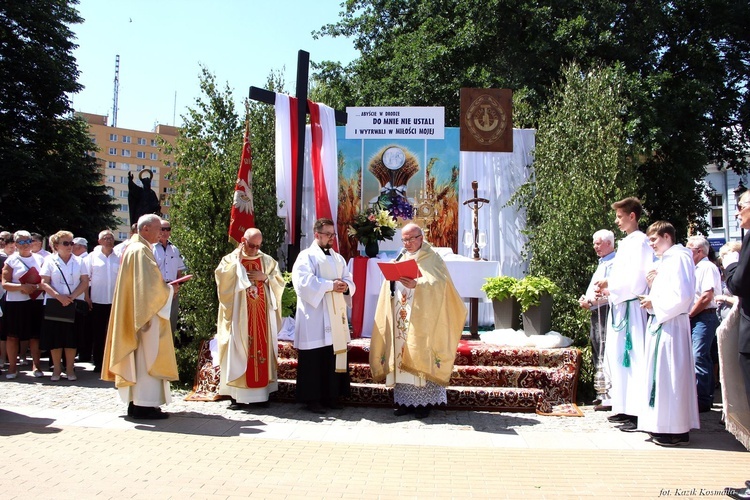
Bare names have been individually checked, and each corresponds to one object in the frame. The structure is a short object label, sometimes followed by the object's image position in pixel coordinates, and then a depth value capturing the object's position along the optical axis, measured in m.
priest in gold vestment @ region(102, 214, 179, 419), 6.48
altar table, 9.16
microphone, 7.25
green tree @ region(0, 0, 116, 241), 23.09
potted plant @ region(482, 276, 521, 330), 8.76
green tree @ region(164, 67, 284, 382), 8.44
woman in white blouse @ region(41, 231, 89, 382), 8.55
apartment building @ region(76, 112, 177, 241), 73.25
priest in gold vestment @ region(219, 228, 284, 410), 7.12
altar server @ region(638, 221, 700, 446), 5.86
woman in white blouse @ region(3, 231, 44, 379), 8.80
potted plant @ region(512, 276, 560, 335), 8.39
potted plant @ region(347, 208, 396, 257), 9.58
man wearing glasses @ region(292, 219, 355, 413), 7.15
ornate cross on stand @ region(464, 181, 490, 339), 9.48
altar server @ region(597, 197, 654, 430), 6.52
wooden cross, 9.94
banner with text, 11.83
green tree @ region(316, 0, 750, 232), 16.42
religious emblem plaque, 11.59
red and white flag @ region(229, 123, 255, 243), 8.45
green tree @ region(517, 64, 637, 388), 8.94
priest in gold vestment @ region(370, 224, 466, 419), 6.90
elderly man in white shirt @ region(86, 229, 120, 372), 9.34
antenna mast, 66.76
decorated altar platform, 7.33
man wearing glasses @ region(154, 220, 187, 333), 8.61
